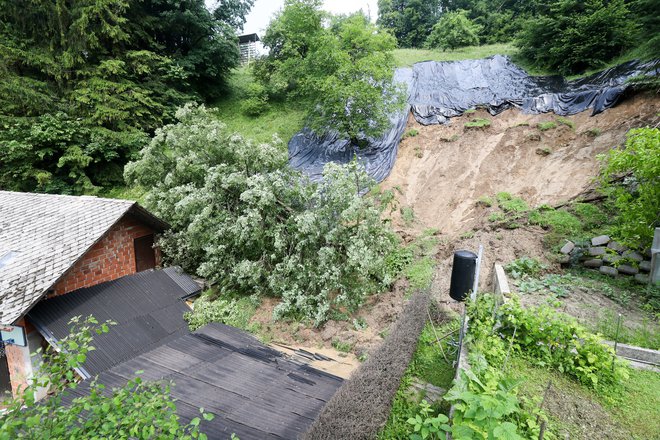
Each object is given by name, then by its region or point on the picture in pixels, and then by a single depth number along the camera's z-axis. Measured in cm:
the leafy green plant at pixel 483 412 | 248
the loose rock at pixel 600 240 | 754
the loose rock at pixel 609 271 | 707
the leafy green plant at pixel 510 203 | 1040
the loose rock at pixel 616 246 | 716
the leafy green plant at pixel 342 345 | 709
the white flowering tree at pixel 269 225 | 834
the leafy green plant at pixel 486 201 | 1120
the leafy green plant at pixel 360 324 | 774
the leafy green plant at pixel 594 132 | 1164
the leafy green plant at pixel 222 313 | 813
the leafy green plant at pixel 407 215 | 1194
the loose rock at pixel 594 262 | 734
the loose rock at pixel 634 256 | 679
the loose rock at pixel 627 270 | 689
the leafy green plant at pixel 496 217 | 1010
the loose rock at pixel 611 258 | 695
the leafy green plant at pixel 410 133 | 1525
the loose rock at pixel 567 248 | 785
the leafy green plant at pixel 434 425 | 264
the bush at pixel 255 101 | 2044
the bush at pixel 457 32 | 2506
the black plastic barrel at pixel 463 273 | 504
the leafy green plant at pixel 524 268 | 751
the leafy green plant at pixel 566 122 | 1251
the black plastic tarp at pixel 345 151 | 1440
